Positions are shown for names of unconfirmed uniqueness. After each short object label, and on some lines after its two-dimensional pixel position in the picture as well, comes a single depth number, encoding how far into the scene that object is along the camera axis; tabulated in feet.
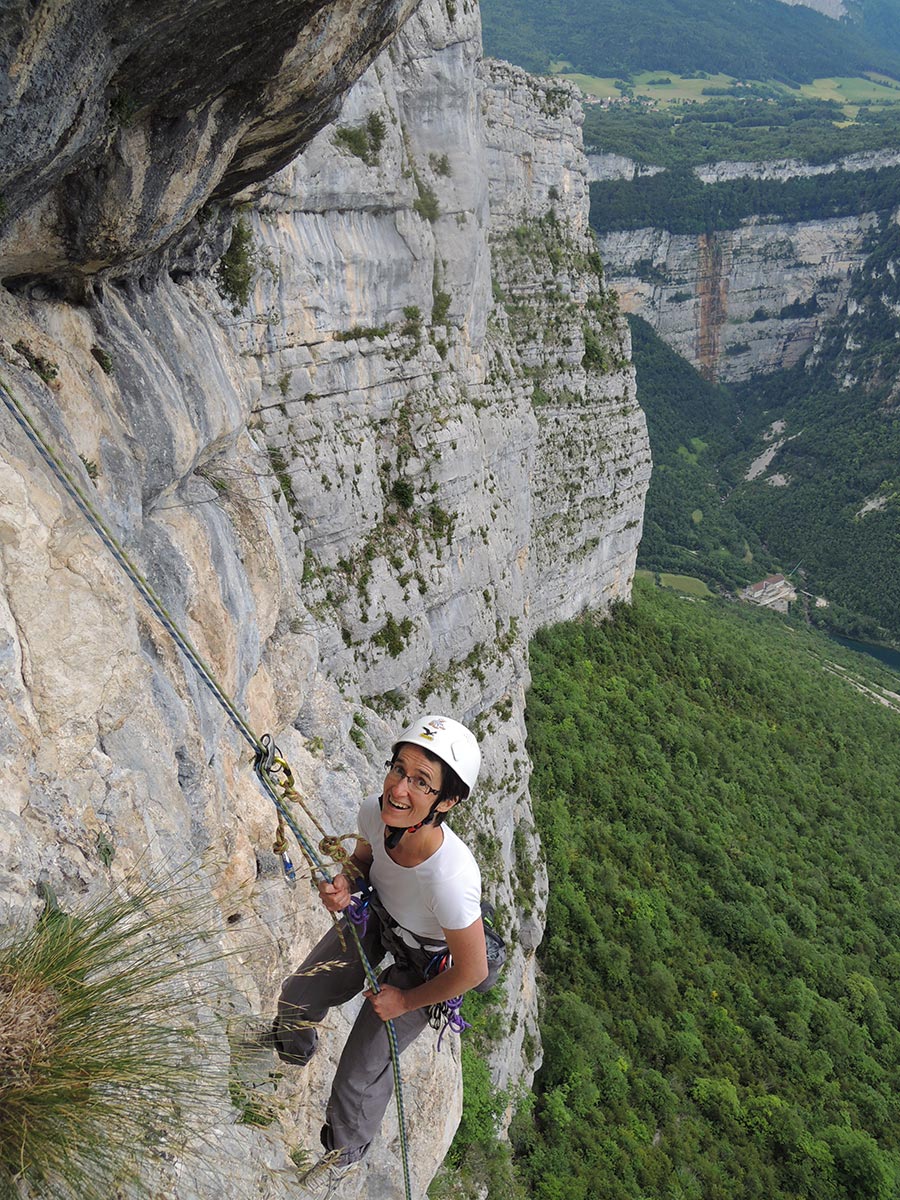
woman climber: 14.28
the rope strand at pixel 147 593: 12.73
